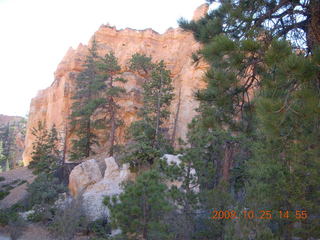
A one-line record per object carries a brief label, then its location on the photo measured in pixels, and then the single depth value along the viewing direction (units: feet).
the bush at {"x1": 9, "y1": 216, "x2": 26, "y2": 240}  41.18
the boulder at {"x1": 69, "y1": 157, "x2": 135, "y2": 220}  52.23
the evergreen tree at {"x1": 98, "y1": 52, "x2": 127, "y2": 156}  77.97
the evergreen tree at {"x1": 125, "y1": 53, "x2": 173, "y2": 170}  57.21
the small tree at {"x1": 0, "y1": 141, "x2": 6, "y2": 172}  139.27
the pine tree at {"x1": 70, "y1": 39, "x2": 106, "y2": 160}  80.07
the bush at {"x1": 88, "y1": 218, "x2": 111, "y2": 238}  38.97
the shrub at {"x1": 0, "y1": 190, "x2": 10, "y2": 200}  64.41
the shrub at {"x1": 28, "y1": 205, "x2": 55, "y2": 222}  47.70
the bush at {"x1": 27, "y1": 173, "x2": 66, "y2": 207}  51.57
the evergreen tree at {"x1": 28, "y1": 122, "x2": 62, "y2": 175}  74.28
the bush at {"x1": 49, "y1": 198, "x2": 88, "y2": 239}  34.27
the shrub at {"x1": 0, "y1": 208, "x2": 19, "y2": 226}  45.19
